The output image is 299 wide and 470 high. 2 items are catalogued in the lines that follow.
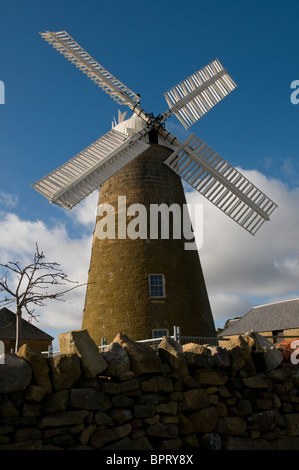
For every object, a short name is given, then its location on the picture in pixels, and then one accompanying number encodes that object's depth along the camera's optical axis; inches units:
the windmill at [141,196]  559.8
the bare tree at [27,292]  410.9
